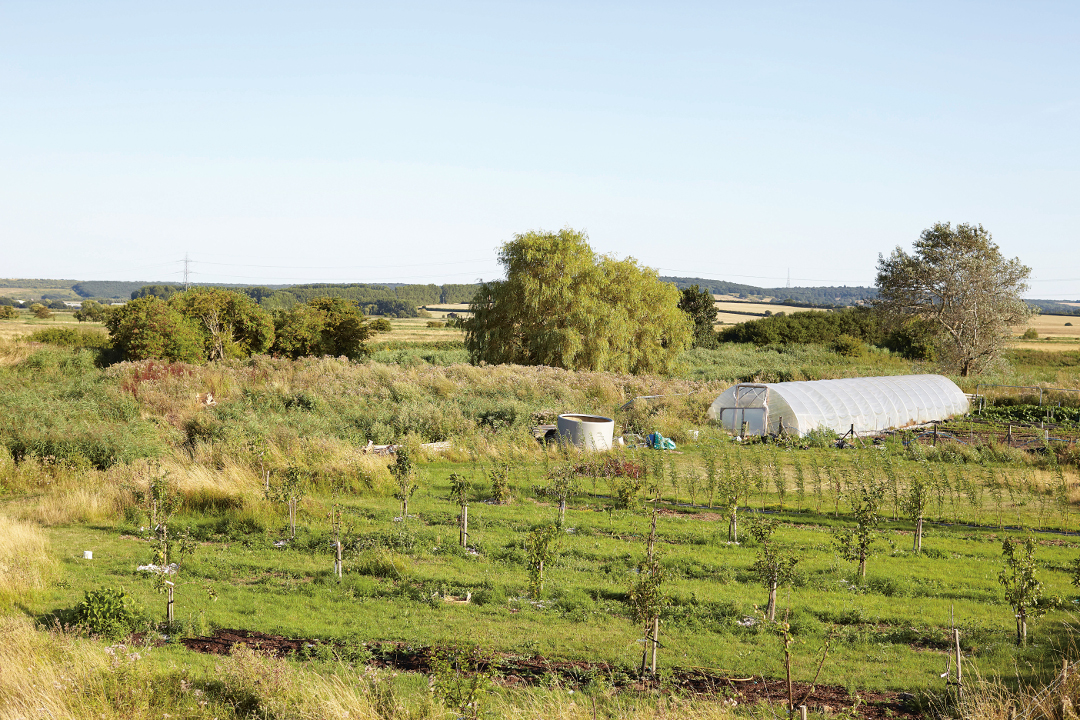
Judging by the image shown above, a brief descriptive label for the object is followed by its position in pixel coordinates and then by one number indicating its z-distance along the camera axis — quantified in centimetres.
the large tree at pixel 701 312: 6588
